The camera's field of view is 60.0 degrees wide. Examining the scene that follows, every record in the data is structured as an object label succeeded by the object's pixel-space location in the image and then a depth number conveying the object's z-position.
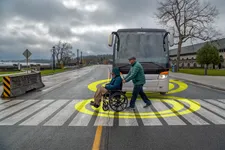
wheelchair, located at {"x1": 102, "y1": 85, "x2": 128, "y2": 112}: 6.68
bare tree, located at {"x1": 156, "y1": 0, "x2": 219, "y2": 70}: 34.81
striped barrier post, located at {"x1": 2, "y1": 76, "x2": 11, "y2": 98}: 9.90
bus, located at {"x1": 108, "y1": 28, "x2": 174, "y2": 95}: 8.66
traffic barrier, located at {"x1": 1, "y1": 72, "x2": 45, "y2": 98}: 9.98
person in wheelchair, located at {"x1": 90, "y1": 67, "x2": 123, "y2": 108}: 6.67
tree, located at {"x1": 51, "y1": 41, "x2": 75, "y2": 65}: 79.04
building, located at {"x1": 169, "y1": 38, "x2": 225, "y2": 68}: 65.28
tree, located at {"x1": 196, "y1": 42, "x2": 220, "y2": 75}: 26.55
